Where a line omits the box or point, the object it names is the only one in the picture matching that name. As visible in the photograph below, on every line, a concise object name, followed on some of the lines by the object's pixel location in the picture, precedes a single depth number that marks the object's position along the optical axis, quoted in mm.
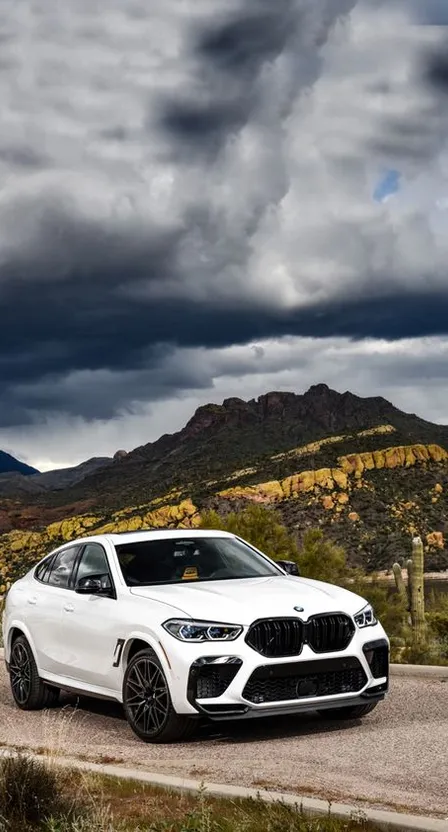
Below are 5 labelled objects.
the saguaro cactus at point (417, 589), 20938
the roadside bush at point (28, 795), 5797
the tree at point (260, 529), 28062
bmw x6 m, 8570
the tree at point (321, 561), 28766
